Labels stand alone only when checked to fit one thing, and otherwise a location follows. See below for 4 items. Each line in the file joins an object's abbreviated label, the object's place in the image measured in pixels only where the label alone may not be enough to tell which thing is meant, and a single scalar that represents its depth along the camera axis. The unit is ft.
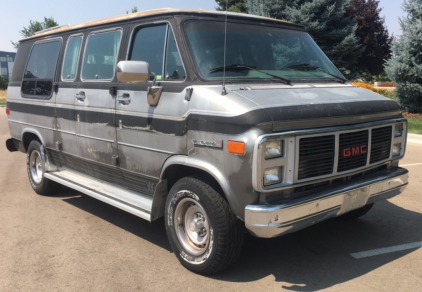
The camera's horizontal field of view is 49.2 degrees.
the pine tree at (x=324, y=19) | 71.82
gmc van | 12.10
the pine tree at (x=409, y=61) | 57.41
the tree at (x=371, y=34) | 107.45
